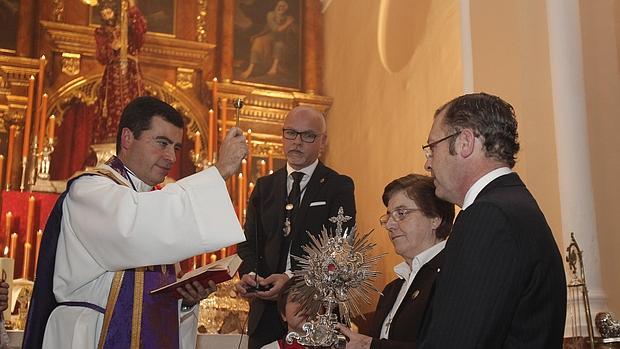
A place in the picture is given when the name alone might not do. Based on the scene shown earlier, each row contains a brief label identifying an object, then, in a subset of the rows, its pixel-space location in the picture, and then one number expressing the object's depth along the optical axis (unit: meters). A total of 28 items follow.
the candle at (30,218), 6.32
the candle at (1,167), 7.46
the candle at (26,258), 6.00
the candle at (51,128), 7.50
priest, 3.03
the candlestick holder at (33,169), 7.30
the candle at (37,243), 6.55
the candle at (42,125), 7.44
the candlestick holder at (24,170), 7.39
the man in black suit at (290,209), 4.21
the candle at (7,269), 4.40
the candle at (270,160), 8.32
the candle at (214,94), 8.23
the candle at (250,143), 8.02
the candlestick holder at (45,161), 7.27
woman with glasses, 3.20
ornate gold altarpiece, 8.05
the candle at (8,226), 6.62
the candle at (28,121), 7.43
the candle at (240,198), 7.34
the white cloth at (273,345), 3.87
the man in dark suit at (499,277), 1.99
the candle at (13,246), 6.39
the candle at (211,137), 7.79
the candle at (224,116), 8.41
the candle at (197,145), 7.76
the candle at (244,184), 7.38
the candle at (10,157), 7.57
